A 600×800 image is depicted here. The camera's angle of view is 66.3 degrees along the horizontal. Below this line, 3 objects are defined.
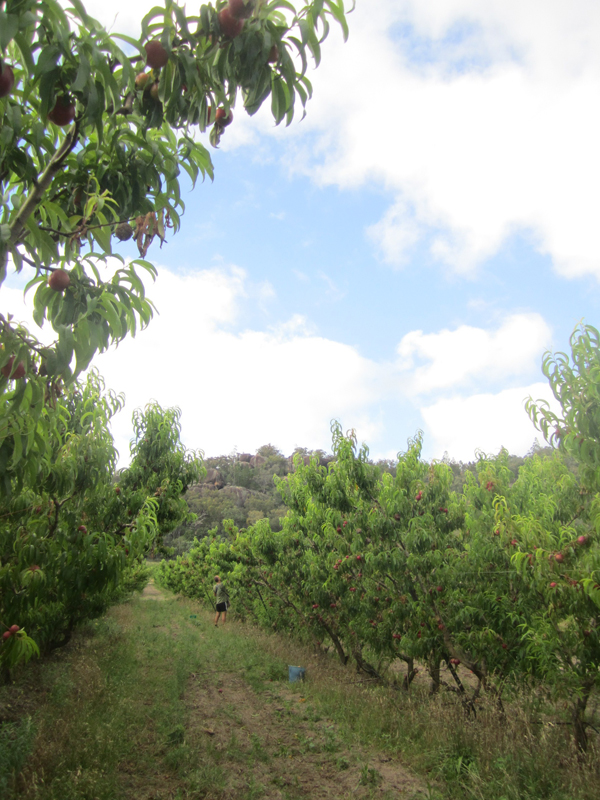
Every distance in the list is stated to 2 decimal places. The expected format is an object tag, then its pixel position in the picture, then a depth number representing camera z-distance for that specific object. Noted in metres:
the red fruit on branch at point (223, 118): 2.07
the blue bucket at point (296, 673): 8.63
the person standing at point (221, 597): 14.95
